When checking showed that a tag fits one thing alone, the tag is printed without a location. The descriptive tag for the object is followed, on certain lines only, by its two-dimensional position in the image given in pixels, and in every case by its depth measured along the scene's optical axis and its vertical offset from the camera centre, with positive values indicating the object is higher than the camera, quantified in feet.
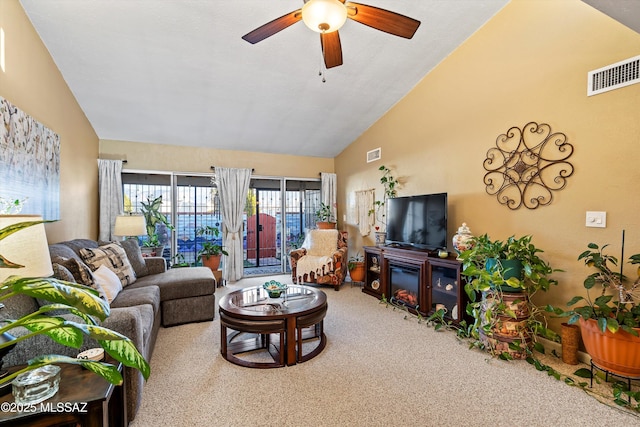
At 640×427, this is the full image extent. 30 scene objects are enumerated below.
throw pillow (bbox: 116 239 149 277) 11.77 -1.78
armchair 15.58 -2.46
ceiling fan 6.00 +4.33
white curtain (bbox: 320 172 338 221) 20.51 +1.67
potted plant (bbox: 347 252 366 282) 16.35 -3.14
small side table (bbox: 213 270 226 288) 16.85 -3.76
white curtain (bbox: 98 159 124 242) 15.12 +1.03
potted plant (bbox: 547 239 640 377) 6.51 -2.46
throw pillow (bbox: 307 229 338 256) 16.92 -1.69
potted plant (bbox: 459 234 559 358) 8.34 -2.33
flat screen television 11.51 -0.32
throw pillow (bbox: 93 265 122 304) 8.41 -2.03
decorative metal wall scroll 8.86 +1.57
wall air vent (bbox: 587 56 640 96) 7.33 +3.60
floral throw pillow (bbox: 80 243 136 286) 9.39 -1.56
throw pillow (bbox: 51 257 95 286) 7.16 -1.38
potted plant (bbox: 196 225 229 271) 16.79 -2.16
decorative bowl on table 9.14 -2.35
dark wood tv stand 10.61 -2.79
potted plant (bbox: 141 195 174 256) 15.83 -0.28
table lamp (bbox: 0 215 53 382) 3.73 -0.48
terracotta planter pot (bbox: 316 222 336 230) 18.29 -0.70
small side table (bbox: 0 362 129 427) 3.61 -2.44
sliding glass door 17.16 +0.17
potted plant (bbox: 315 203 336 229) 20.24 -0.01
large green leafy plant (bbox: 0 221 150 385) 2.79 -1.09
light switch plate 7.87 -0.14
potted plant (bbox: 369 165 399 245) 15.17 +0.72
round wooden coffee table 7.84 -3.00
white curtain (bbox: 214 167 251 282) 17.93 +0.18
